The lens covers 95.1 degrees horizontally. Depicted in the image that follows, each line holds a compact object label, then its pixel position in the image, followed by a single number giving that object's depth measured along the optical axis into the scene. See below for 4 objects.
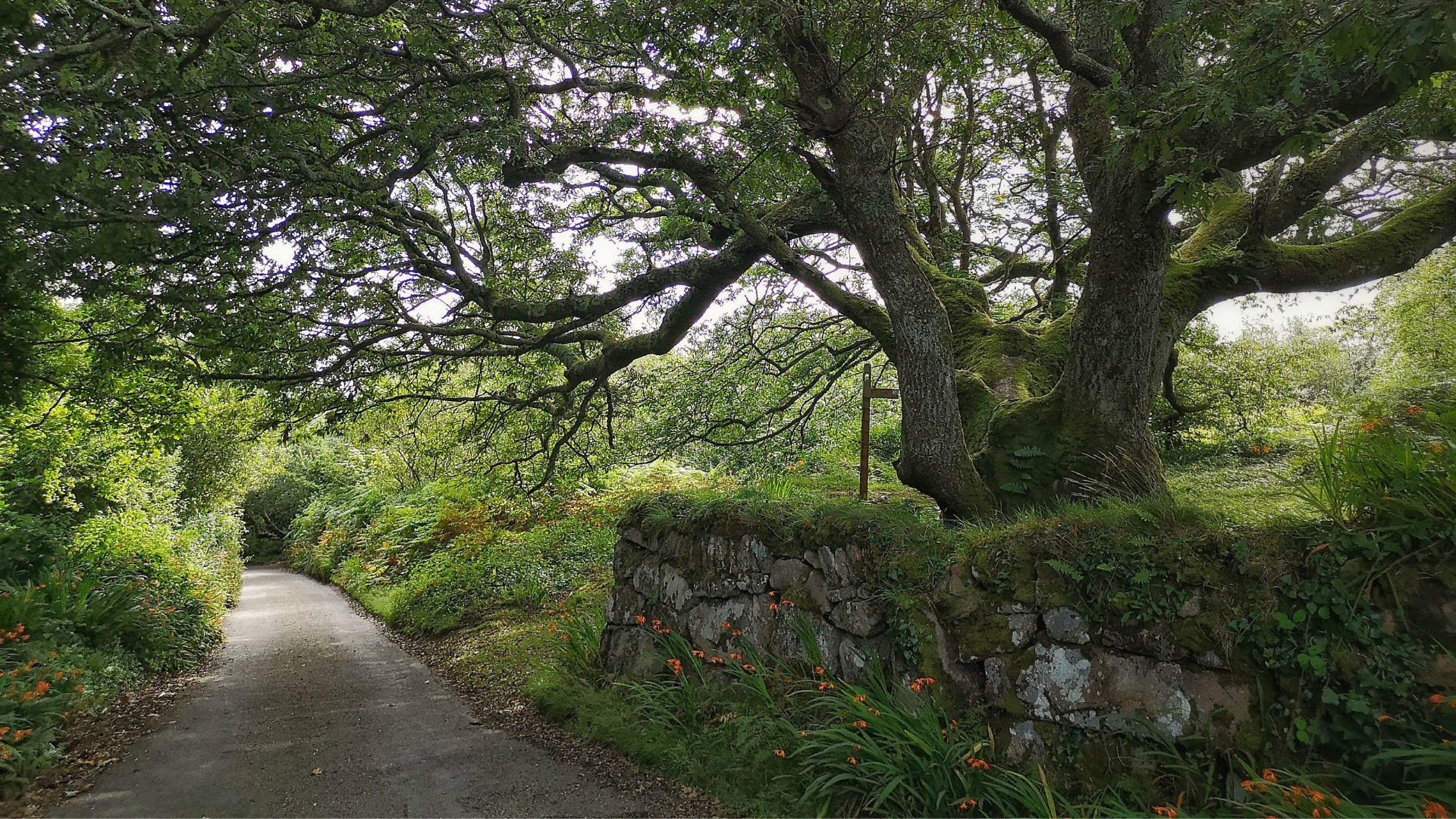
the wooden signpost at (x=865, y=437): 6.46
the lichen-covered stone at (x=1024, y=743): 3.89
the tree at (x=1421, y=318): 8.95
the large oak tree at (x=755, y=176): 3.77
